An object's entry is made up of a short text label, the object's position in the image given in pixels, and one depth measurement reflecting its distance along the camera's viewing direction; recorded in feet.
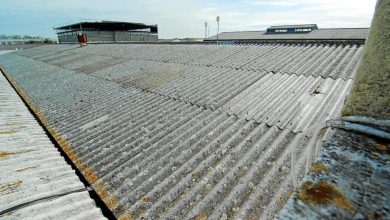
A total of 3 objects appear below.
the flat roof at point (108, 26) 116.88
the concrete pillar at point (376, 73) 4.01
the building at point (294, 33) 98.55
